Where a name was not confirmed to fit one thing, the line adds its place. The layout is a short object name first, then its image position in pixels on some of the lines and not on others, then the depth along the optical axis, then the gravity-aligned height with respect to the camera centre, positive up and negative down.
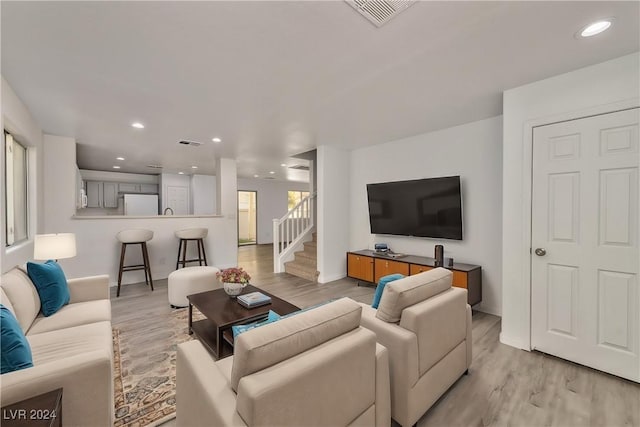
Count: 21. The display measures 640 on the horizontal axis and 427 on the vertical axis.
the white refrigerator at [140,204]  7.41 +0.20
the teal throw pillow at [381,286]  1.98 -0.54
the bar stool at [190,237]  4.87 -0.46
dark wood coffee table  2.19 -0.87
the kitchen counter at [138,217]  4.31 -0.10
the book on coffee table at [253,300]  2.49 -0.82
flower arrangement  2.70 -0.64
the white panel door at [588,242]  2.08 -0.26
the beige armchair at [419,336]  1.54 -0.75
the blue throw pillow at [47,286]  2.19 -0.60
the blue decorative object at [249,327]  1.35 -0.58
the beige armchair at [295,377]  1.01 -0.69
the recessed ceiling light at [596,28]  1.71 +1.16
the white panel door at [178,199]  7.93 +0.35
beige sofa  1.19 -0.81
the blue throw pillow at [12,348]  1.24 -0.63
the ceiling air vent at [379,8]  1.51 +1.14
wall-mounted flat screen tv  3.72 +0.05
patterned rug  1.75 -1.26
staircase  4.97 -1.01
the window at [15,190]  2.65 +0.22
